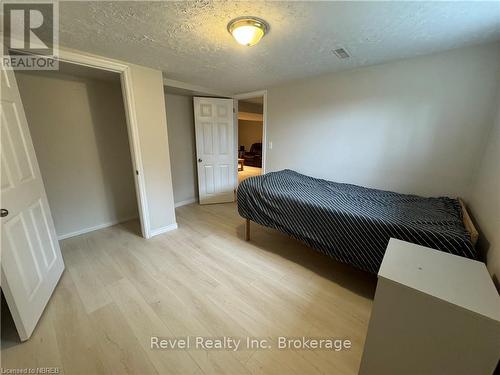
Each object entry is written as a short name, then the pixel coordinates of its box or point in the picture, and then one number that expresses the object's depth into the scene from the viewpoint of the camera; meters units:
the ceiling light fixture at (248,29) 1.34
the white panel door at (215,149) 3.52
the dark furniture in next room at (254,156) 8.03
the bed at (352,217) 1.40
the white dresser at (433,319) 0.78
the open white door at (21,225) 1.26
